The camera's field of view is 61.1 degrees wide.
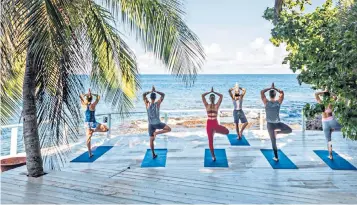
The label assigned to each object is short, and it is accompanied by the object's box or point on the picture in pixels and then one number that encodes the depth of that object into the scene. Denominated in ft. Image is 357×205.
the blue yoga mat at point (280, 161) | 16.31
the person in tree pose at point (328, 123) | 17.42
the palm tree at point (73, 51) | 6.88
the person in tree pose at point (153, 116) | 17.98
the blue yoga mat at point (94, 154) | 18.35
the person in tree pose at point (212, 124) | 17.65
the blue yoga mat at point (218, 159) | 16.81
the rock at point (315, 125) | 37.65
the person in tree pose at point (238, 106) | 23.11
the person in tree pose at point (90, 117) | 18.44
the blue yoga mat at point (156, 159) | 17.01
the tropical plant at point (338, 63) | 8.93
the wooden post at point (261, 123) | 28.92
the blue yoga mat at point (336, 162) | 16.15
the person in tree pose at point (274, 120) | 17.39
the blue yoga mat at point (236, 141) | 22.81
